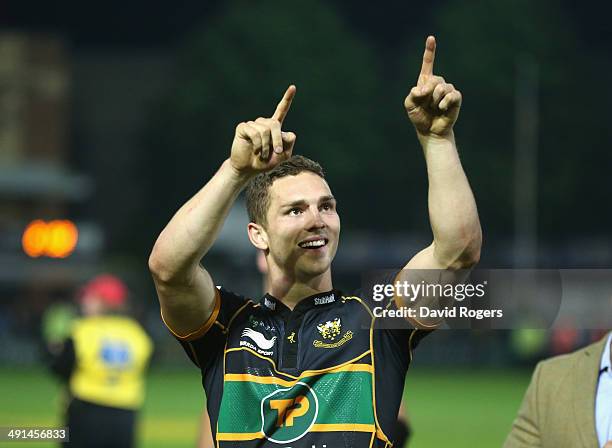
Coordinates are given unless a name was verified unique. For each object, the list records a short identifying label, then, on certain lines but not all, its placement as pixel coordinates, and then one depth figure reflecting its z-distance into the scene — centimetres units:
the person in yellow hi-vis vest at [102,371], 1064
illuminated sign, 3834
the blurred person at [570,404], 534
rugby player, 434
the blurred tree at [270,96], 5897
